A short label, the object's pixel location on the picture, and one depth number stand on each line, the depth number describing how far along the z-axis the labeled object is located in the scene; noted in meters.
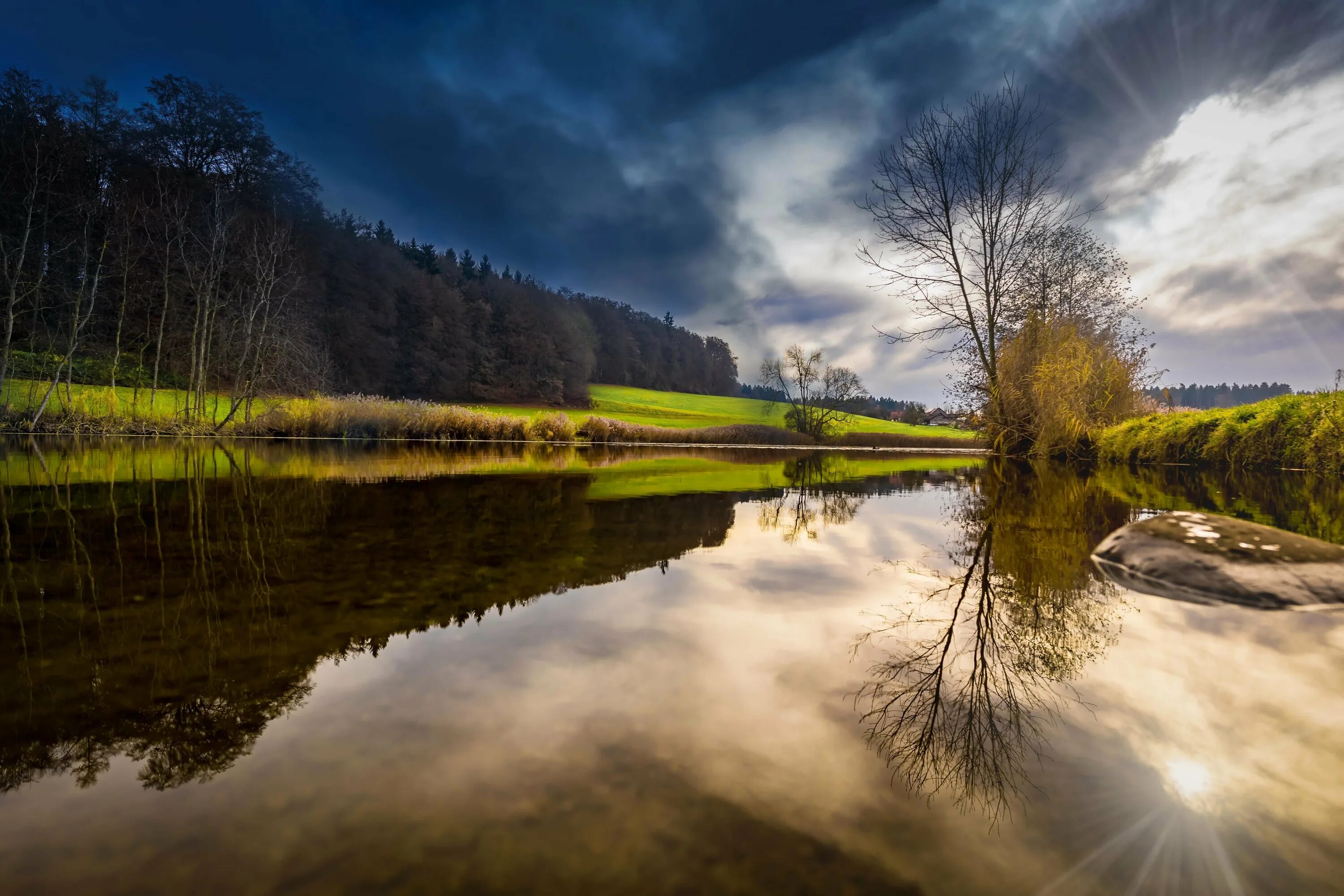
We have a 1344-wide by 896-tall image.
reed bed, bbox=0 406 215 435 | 16.80
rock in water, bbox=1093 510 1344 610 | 2.66
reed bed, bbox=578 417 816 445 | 25.28
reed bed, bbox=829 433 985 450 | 35.00
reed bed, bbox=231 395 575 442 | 20.19
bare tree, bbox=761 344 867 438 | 29.38
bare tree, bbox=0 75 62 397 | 18.41
